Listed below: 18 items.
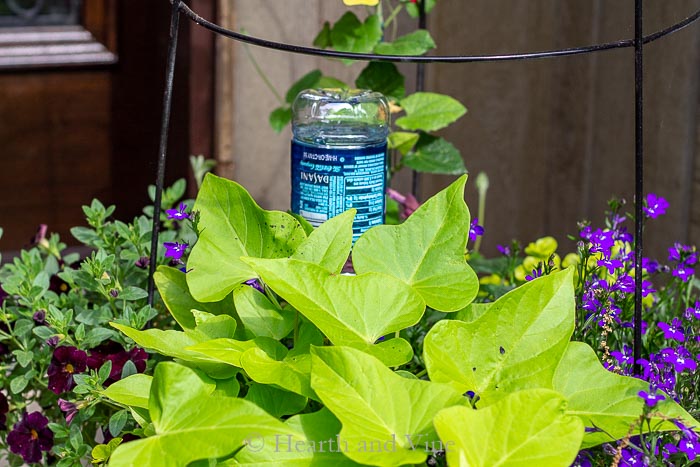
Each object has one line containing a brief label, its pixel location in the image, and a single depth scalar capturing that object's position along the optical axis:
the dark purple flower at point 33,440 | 1.69
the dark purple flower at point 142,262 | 1.74
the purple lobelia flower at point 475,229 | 1.77
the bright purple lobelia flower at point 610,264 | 1.65
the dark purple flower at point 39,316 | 1.70
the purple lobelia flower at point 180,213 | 1.69
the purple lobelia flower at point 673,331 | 1.62
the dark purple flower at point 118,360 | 1.66
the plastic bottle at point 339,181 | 1.69
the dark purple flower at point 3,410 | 1.71
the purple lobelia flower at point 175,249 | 1.68
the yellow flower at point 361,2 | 1.80
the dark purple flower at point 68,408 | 1.63
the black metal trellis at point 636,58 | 1.59
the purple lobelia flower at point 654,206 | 1.69
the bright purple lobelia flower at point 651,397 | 1.51
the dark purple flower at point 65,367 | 1.66
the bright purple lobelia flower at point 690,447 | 1.55
